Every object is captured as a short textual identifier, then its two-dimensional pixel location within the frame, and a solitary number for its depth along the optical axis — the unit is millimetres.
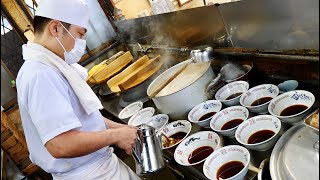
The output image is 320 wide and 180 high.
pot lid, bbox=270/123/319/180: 1338
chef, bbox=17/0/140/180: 1746
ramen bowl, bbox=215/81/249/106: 2461
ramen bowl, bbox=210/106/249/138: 2199
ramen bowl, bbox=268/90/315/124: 1799
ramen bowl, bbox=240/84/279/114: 2150
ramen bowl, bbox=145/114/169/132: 2854
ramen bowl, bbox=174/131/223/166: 2129
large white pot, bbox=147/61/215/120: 2566
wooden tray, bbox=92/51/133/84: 4629
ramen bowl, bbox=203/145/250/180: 1795
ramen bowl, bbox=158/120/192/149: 2502
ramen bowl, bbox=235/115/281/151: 1779
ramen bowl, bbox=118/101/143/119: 3482
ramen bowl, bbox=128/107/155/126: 3195
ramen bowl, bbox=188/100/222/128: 2527
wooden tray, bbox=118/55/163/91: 3671
